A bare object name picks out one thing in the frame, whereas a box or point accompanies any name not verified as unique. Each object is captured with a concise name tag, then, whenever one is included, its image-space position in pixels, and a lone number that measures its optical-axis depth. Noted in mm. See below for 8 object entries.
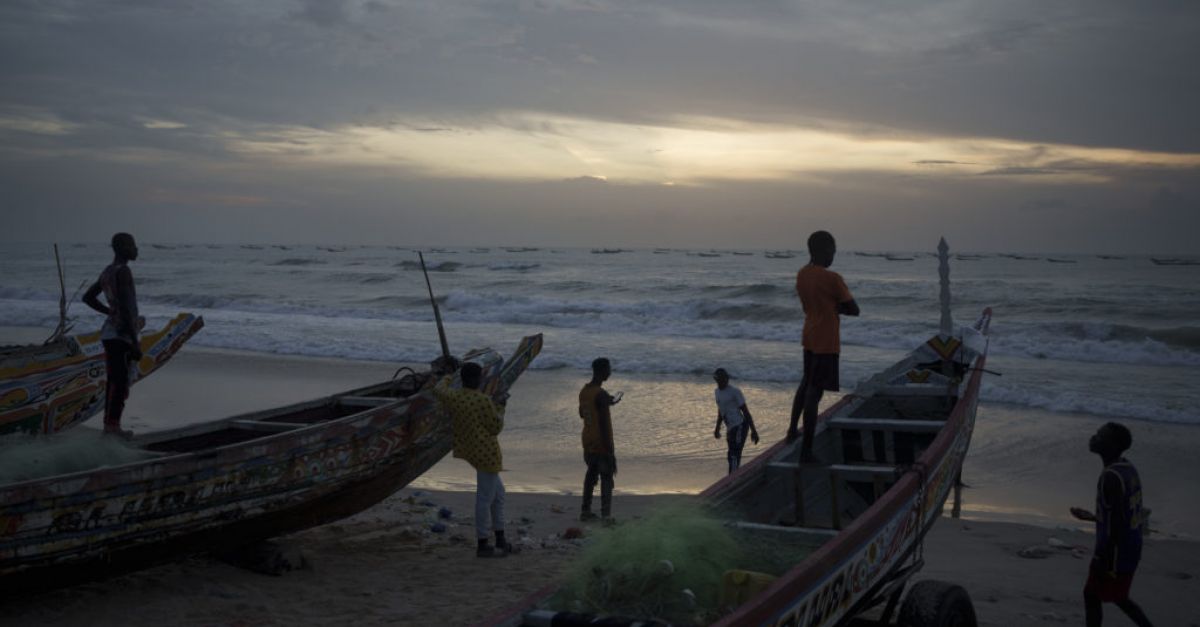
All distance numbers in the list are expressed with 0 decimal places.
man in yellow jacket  7102
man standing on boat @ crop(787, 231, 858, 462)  5746
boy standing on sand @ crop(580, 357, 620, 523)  8359
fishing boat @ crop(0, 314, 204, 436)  9609
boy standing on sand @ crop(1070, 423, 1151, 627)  4734
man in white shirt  9703
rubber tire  4621
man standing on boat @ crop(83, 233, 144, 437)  7395
